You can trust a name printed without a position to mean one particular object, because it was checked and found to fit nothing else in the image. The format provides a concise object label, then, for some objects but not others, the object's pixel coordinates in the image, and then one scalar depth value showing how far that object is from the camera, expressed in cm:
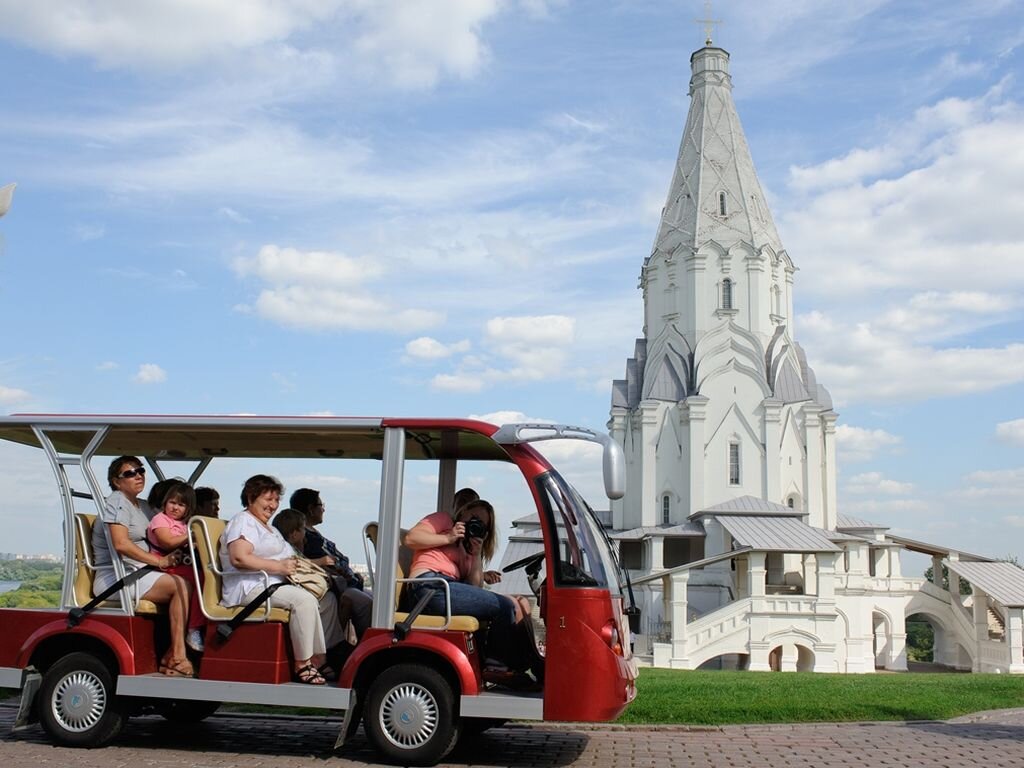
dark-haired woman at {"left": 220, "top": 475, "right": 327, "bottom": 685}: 831
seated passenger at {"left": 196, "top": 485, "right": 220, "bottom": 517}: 987
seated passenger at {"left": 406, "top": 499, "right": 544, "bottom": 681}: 827
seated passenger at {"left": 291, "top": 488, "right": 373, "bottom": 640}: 909
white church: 4284
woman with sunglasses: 857
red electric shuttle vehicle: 784
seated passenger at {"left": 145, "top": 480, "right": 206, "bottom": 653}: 865
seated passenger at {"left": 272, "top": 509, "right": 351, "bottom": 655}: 885
